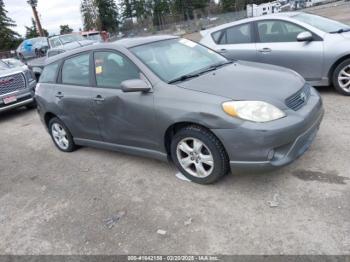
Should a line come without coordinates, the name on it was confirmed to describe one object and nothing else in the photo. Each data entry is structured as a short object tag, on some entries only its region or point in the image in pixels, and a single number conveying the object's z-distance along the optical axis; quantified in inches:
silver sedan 217.3
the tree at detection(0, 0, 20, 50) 1771.7
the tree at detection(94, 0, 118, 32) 2593.5
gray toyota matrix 124.0
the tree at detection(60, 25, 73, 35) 2884.1
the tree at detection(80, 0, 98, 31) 2534.4
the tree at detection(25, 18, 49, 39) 2378.7
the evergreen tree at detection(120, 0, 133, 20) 2896.9
